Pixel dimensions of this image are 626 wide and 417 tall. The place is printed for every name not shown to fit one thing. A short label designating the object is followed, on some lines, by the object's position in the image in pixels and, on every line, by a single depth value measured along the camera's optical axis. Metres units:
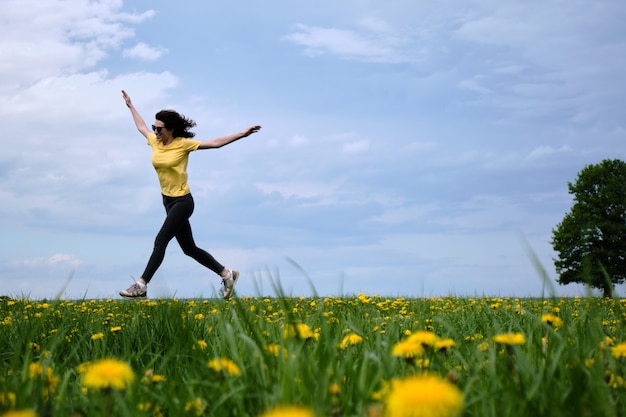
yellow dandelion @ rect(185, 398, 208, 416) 2.44
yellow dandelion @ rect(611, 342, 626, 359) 2.90
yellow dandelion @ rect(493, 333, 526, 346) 2.57
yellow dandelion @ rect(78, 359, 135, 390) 2.12
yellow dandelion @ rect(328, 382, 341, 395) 2.13
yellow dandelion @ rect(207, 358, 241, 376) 2.67
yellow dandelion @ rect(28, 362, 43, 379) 2.93
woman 12.46
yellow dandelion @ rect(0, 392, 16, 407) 2.38
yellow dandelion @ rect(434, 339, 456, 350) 2.81
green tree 39.16
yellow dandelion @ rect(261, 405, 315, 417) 1.46
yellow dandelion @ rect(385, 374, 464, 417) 1.48
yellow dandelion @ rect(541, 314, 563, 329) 3.37
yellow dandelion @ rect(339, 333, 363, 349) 3.39
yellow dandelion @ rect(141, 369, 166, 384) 2.80
